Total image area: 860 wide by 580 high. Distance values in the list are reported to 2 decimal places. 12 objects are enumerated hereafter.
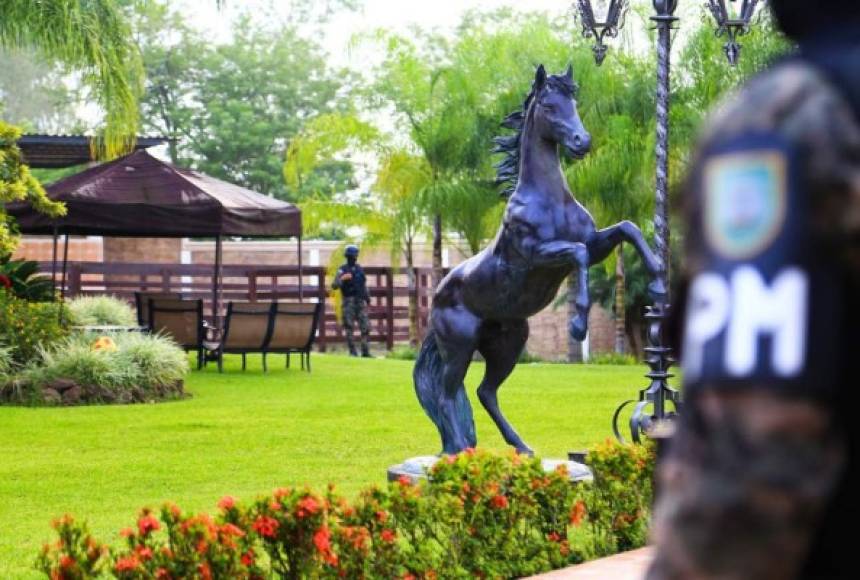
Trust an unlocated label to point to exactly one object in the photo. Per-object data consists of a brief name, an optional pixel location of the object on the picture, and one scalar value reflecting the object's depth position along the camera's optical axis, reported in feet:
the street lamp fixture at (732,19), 38.93
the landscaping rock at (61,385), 51.24
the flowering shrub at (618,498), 25.38
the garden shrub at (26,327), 54.49
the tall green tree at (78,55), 53.88
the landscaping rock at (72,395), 51.08
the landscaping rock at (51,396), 50.67
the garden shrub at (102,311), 66.44
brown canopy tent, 62.18
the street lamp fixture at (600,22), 37.06
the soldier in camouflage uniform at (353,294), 84.99
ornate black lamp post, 29.96
